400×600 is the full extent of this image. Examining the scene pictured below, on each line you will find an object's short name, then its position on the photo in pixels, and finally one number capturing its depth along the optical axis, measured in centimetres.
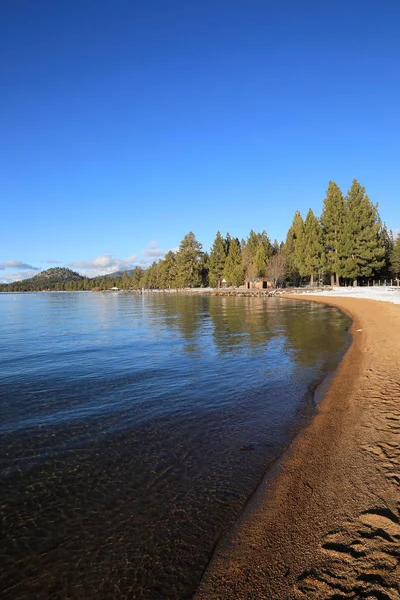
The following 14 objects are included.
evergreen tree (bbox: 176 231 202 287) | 12788
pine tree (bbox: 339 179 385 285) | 6781
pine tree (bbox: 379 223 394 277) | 8394
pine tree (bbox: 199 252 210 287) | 13120
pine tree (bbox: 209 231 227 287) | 11781
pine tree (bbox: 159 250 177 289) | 14588
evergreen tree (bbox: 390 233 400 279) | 7688
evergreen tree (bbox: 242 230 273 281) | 10056
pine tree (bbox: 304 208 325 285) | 7750
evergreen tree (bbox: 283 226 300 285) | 9612
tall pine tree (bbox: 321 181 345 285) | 7281
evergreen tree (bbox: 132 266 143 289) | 19562
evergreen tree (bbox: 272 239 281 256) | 11166
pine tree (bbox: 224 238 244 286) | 10925
